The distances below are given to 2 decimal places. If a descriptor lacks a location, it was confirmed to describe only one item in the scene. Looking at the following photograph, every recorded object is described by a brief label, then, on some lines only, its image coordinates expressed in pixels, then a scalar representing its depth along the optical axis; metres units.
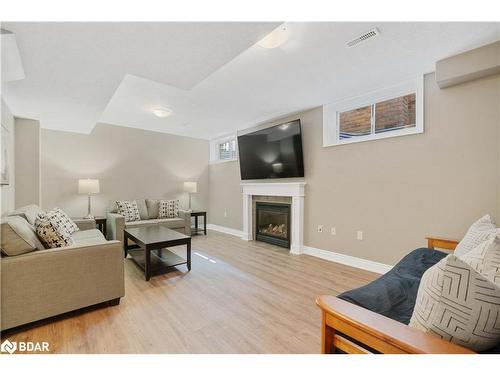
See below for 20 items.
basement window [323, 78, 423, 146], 2.75
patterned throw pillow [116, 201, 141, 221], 4.50
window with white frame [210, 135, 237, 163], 5.68
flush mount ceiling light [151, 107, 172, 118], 3.67
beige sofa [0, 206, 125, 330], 1.70
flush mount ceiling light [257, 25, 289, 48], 1.85
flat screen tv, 3.86
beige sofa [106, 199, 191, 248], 3.95
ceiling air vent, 1.84
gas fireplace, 4.17
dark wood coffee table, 2.75
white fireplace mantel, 3.84
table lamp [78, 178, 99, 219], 4.20
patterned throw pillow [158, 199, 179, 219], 5.03
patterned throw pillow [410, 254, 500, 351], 0.74
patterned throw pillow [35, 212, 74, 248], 2.00
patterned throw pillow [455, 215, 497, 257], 1.56
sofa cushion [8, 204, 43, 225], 2.50
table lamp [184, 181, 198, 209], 5.52
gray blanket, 1.21
